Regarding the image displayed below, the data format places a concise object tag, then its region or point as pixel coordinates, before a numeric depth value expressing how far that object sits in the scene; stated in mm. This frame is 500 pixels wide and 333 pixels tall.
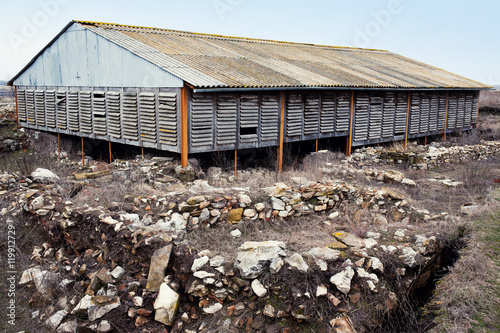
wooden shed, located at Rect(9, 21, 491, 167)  11430
